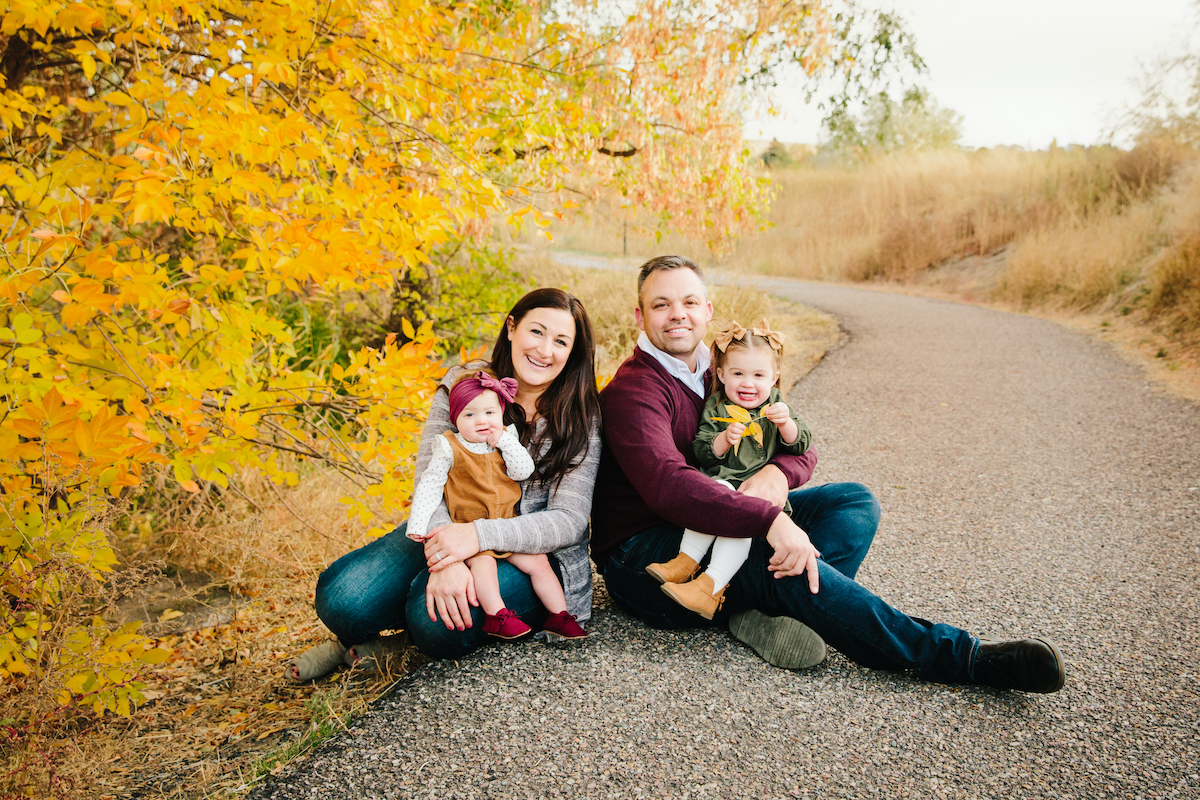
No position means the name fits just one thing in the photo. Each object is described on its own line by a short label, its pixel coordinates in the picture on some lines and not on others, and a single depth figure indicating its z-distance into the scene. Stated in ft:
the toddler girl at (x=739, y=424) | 8.38
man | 7.88
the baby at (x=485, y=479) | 7.95
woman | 7.89
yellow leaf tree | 7.13
